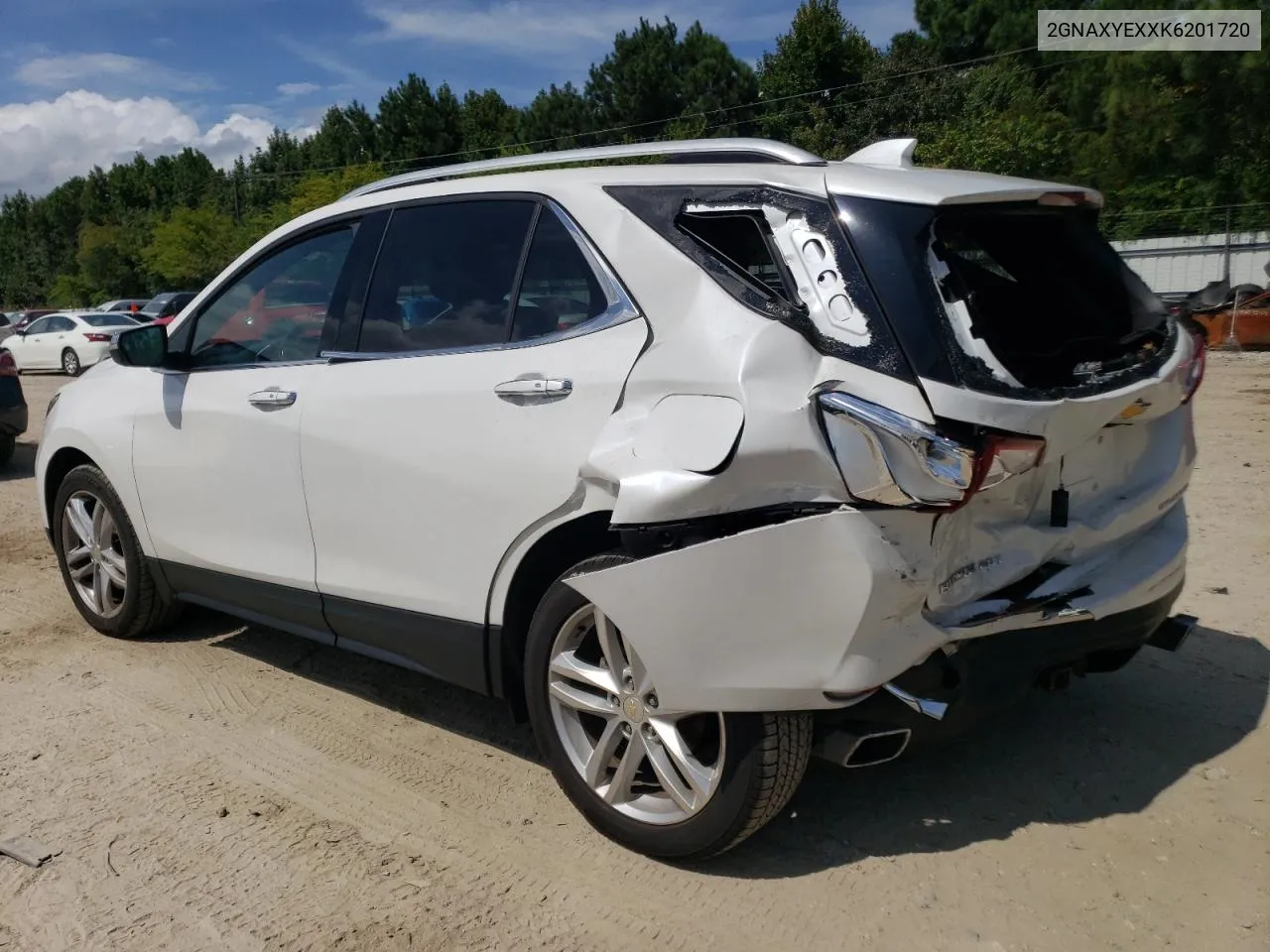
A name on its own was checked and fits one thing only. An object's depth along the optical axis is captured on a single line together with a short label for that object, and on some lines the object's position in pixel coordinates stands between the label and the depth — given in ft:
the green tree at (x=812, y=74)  131.13
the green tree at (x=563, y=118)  156.66
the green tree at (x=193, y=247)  160.35
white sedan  71.72
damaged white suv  8.35
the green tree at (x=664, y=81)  148.36
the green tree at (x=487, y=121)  174.81
